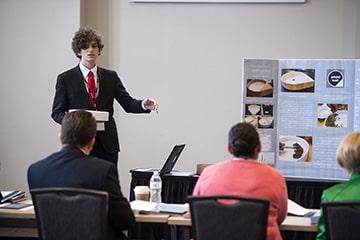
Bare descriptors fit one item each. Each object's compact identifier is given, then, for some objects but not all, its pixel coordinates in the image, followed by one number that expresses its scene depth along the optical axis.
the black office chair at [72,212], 4.87
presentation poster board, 9.14
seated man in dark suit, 5.09
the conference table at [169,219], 5.27
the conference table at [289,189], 8.70
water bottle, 6.38
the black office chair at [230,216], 4.70
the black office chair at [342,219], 4.62
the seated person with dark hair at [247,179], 4.93
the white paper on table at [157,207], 5.70
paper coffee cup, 6.26
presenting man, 7.45
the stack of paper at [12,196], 6.22
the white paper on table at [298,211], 5.84
